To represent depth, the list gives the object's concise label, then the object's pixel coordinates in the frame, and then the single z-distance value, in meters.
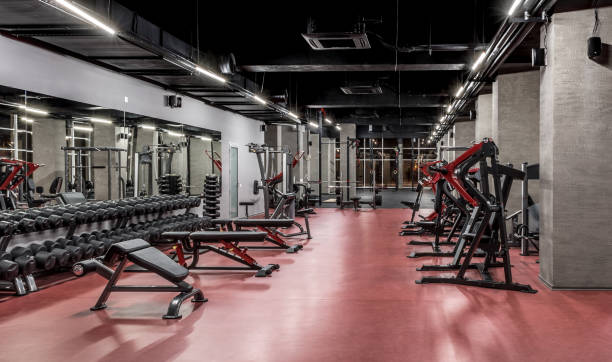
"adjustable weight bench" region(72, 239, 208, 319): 4.18
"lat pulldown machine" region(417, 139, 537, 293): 5.04
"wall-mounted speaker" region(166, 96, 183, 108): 8.88
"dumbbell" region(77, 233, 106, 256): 5.58
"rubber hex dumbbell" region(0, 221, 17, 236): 4.54
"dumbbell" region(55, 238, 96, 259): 5.34
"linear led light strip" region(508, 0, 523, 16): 4.41
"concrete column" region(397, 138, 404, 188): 26.61
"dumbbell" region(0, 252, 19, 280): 4.27
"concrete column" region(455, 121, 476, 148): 15.41
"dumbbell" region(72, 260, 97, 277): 4.08
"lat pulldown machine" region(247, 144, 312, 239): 8.66
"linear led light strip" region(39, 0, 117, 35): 3.71
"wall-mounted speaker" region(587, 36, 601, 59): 4.64
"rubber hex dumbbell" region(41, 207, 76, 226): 5.45
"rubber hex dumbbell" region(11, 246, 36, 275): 4.51
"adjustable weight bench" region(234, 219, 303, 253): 6.78
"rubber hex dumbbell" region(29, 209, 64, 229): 5.26
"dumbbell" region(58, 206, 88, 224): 5.66
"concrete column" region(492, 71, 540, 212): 8.12
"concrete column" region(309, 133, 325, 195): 20.92
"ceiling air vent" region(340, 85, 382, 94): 9.95
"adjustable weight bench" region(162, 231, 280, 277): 5.50
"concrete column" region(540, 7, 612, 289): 4.82
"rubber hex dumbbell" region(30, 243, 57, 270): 4.73
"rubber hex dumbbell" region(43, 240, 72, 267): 4.96
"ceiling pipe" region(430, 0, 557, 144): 4.57
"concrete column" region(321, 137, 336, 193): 21.92
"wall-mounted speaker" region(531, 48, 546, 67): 5.05
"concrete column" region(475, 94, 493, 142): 10.60
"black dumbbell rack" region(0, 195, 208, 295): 4.68
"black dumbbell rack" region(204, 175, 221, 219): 10.35
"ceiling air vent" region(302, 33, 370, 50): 5.95
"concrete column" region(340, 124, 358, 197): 18.34
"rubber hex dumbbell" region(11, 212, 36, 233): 4.86
